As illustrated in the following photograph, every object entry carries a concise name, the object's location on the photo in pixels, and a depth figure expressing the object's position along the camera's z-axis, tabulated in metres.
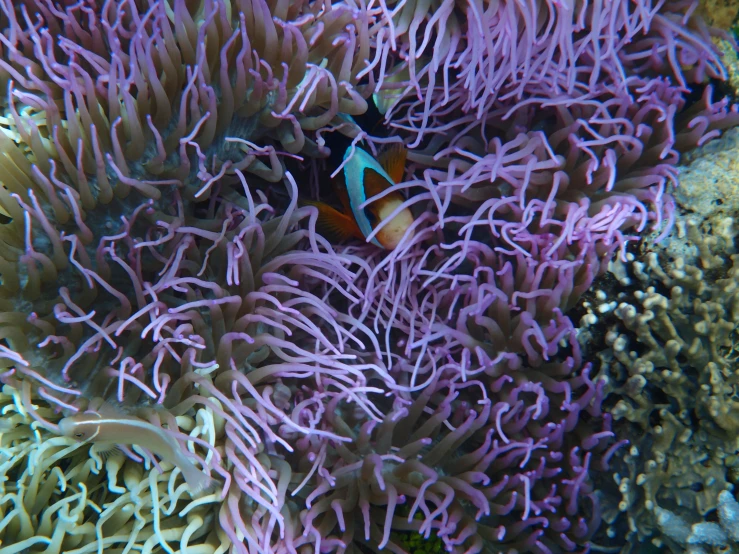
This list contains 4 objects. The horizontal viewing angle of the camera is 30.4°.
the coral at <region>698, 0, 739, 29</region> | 0.54
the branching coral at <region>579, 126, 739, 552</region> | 0.52
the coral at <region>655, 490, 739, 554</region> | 0.51
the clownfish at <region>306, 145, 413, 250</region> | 0.53
